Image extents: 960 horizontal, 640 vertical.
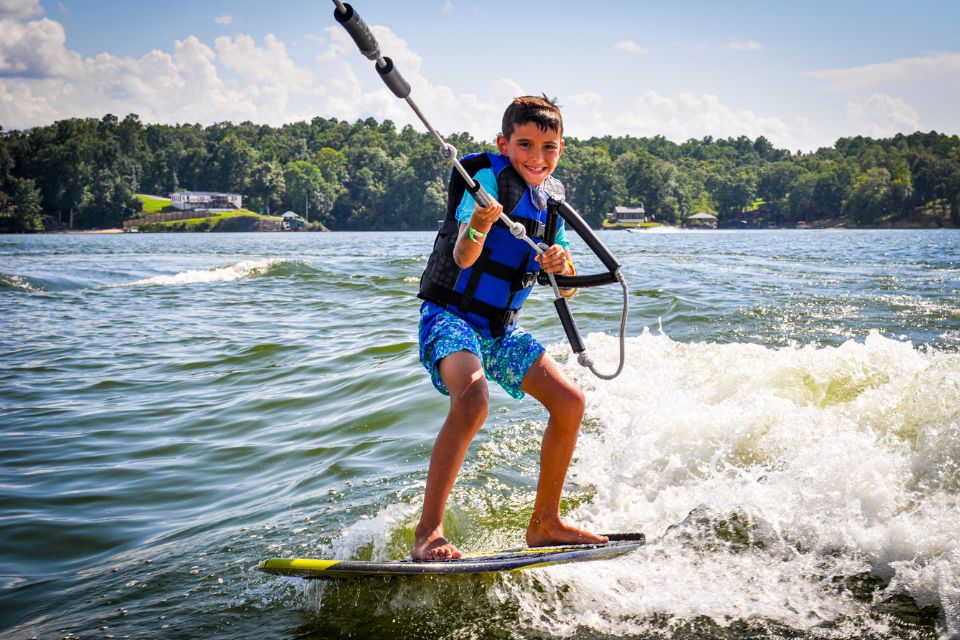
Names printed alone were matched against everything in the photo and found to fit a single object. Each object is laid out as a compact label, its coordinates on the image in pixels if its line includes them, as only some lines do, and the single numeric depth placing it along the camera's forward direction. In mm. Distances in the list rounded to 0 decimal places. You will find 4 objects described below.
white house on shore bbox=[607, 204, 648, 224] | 145500
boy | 4055
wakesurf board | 3783
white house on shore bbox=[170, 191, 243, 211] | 143500
